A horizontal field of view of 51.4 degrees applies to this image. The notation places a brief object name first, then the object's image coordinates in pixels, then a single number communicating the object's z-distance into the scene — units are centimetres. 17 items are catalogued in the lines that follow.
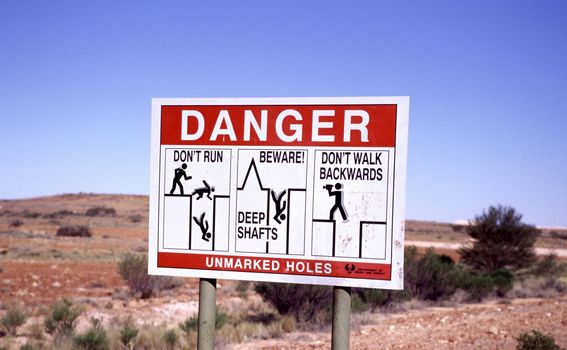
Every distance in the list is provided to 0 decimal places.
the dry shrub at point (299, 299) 1408
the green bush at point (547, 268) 2633
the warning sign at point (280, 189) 408
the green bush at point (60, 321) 1221
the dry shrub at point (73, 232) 4466
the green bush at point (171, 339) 1047
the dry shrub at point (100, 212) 8197
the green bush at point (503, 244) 2814
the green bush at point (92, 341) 1004
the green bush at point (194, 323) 1162
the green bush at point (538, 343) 830
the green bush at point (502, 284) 2017
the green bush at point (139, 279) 1989
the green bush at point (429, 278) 1838
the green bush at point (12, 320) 1274
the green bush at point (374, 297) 1476
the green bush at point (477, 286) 1923
